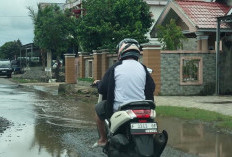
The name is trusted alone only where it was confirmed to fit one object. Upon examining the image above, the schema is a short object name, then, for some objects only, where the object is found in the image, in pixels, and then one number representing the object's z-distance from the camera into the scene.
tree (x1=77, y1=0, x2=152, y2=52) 22.73
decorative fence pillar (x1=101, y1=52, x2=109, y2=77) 22.58
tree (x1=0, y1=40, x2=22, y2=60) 66.87
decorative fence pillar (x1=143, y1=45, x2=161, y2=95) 17.89
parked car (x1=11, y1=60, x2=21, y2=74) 50.87
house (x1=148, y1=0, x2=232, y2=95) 18.41
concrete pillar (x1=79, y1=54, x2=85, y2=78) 26.70
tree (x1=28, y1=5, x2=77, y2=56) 34.72
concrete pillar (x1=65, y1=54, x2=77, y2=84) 27.88
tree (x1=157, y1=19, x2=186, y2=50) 19.83
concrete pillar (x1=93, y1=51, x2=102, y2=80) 23.33
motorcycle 4.72
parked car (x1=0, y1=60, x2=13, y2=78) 44.12
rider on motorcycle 5.19
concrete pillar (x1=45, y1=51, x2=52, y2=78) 40.52
